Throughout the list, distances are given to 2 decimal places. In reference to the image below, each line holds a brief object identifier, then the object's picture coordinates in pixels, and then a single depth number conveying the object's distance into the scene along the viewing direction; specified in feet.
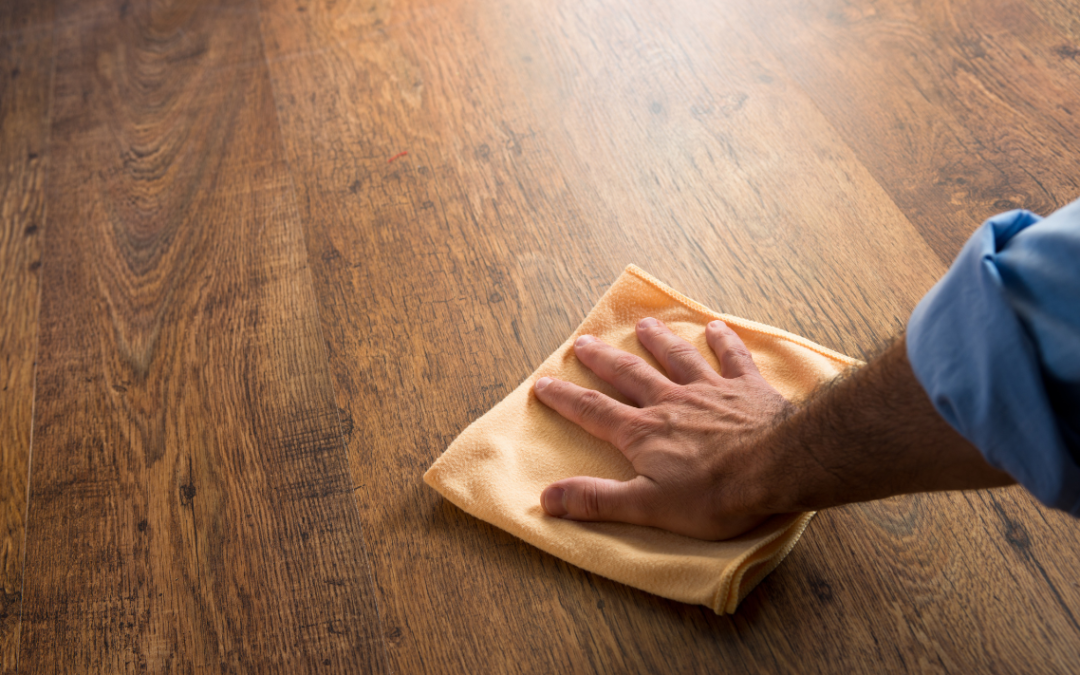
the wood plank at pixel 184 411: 2.30
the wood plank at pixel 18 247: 2.55
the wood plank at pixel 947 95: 3.10
